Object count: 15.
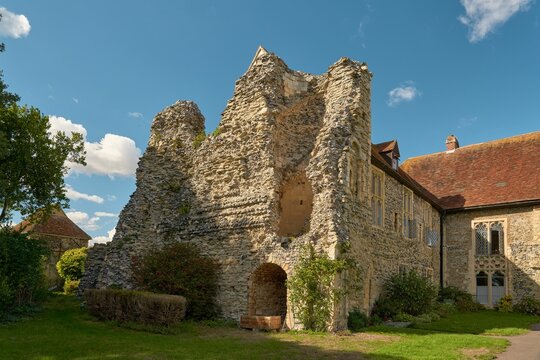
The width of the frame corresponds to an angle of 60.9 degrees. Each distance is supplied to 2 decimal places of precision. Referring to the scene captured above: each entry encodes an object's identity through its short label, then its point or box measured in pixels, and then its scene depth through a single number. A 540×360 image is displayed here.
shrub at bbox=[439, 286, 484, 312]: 21.33
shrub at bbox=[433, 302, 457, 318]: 17.91
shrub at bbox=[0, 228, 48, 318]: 13.62
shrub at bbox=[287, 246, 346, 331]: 12.38
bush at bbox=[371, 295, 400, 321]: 15.75
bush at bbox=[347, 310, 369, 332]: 13.11
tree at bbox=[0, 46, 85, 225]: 16.27
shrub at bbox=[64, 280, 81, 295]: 22.30
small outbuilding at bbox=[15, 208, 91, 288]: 28.02
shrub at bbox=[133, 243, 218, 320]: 14.32
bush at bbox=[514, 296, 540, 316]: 20.48
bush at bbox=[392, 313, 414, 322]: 15.10
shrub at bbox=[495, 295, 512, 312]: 21.22
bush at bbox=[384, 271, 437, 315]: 16.23
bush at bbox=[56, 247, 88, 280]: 23.64
